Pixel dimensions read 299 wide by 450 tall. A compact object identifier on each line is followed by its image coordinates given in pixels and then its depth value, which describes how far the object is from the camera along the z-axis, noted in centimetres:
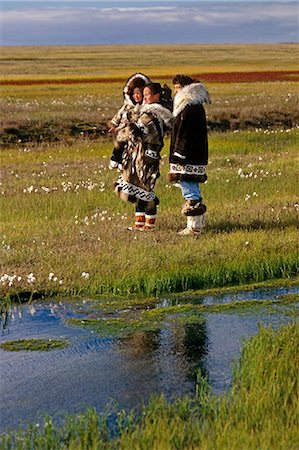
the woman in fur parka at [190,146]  1340
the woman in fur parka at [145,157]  1381
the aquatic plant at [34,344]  951
